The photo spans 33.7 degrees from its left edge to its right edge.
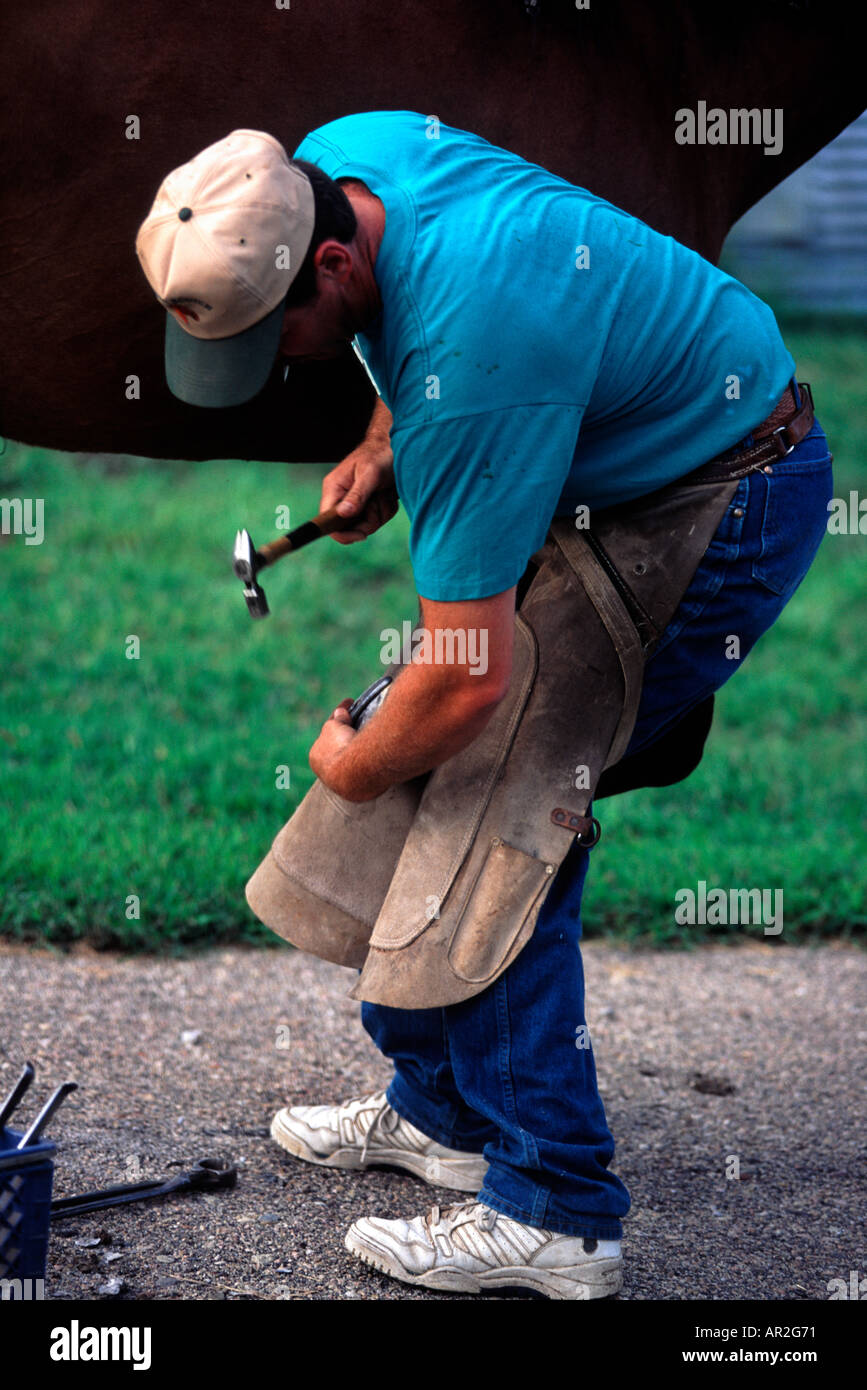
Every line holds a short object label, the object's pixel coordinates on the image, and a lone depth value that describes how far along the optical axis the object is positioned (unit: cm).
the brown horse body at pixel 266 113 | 243
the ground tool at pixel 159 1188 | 247
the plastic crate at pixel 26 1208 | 192
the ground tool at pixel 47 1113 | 197
